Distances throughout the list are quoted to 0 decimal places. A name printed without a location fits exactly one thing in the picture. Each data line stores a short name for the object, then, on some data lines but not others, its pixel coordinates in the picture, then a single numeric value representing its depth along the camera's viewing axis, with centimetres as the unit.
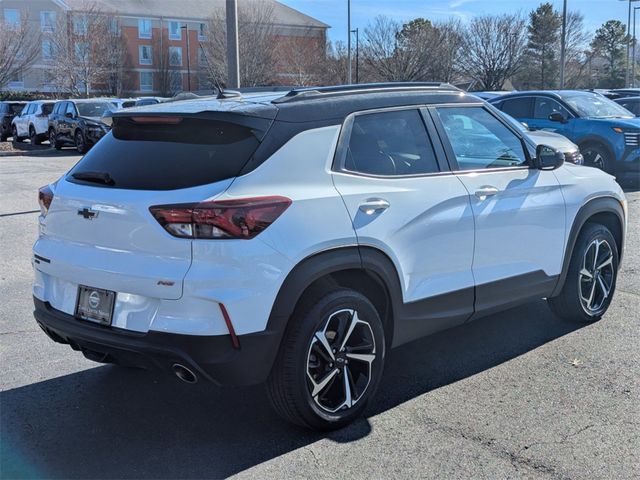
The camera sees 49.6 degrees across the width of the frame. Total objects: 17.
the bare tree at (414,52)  4753
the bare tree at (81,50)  5231
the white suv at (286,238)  330
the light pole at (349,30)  4147
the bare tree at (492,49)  5072
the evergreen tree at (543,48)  5500
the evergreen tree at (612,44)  6304
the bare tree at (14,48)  3165
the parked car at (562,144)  1068
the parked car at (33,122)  2653
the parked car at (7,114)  3171
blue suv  1341
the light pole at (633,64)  5849
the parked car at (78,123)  2198
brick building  6350
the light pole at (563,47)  3325
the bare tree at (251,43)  4532
